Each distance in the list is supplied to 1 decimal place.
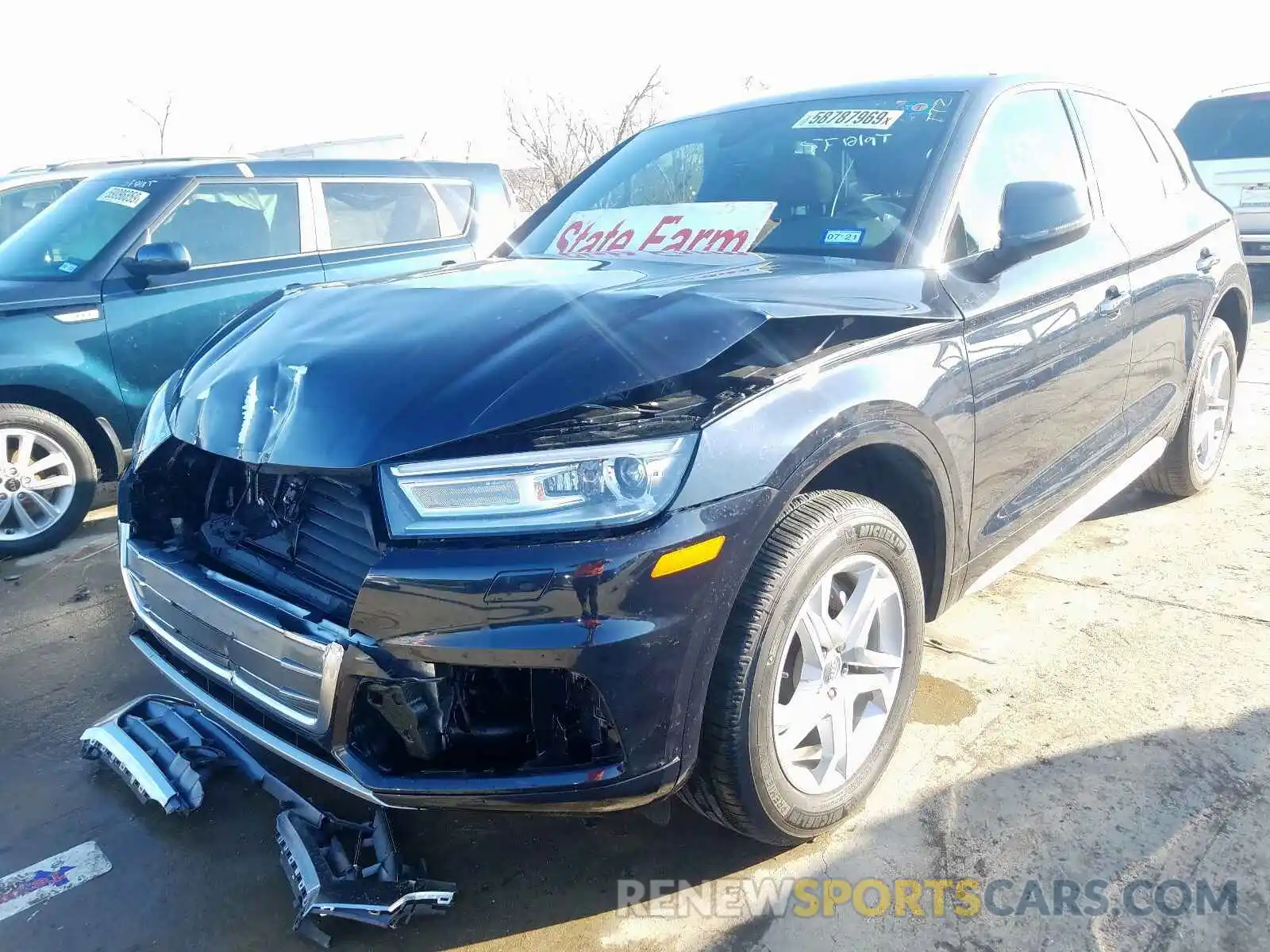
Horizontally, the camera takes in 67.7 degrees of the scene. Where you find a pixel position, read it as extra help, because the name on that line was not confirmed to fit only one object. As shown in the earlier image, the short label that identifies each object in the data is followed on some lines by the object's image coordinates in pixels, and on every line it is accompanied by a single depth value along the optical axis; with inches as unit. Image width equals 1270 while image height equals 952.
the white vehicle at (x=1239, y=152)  372.2
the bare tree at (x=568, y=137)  586.2
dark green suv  171.0
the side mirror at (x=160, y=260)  172.1
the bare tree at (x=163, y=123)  737.0
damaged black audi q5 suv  68.2
